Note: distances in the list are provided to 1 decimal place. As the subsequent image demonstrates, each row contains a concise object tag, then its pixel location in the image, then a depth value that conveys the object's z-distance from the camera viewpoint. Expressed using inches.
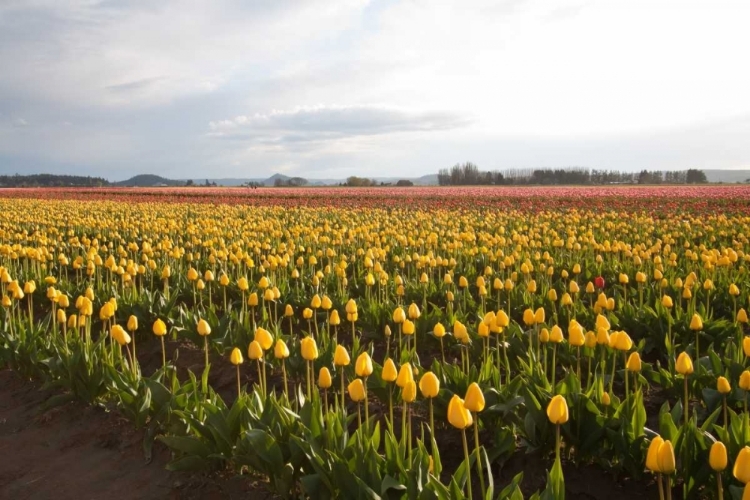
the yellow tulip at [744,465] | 74.7
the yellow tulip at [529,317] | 159.4
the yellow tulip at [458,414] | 91.2
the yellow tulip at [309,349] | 126.6
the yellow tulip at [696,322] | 152.9
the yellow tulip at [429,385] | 101.4
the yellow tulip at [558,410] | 97.2
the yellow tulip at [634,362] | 125.8
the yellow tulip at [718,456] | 80.7
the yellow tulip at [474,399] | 95.0
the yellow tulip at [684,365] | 118.3
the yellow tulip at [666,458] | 78.4
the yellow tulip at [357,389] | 110.3
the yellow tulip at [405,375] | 102.6
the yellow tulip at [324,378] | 117.3
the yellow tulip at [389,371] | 107.7
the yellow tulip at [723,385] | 118.7
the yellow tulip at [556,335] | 141.4
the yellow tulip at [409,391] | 100.5
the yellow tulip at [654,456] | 80.0
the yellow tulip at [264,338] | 130.7
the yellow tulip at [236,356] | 138.2
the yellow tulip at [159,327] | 161.9
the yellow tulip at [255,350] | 130.6
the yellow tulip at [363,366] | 113.5
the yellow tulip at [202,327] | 159.8
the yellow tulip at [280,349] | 131.9
